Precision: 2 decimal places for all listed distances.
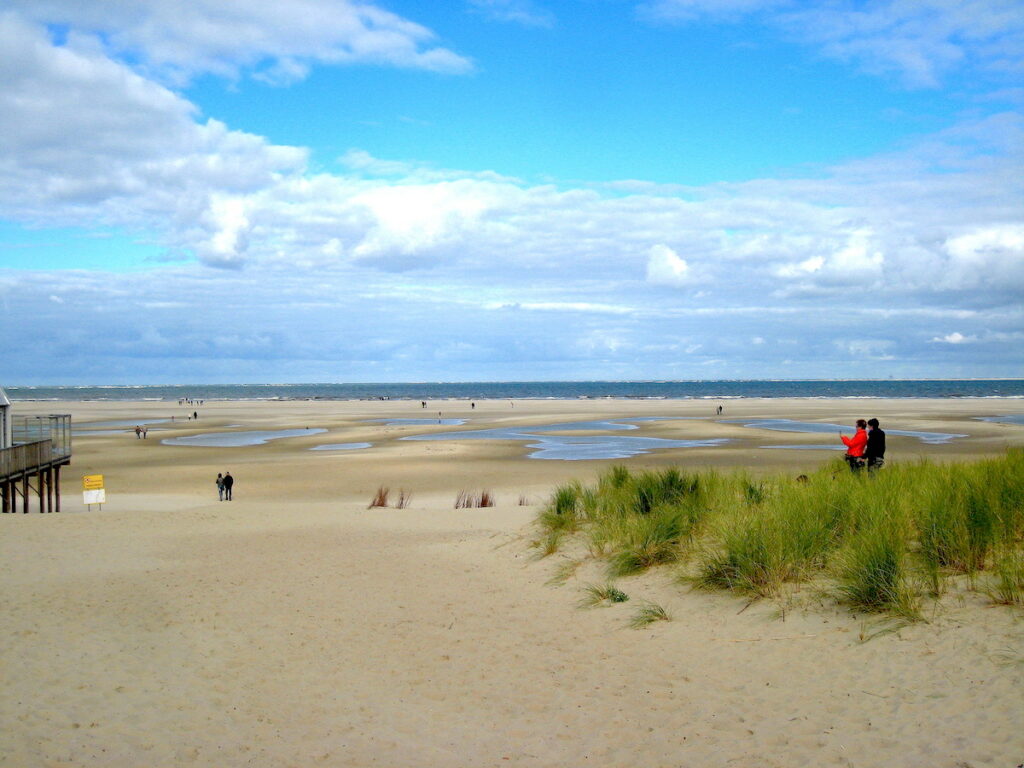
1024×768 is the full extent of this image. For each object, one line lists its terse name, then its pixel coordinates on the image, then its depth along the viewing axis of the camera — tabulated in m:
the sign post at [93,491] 21.50
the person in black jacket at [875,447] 15.52
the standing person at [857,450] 15.68
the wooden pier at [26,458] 22.00
